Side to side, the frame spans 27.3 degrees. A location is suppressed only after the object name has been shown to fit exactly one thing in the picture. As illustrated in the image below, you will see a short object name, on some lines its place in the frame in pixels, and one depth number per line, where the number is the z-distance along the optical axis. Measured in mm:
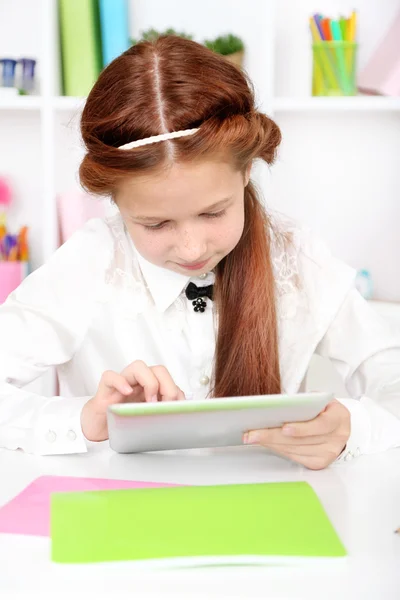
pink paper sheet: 853
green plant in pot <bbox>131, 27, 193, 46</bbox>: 2402
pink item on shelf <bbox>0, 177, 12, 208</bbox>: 2689
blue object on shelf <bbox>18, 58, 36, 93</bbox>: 2487
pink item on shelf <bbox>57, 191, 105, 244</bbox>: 2422
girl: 1159
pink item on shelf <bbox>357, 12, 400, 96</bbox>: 2416
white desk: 716
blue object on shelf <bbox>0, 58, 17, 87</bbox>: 2455
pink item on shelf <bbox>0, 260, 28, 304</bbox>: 2428
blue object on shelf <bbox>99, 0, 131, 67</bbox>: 2396
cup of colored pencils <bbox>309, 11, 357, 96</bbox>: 2365
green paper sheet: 782
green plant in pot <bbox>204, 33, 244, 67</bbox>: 2420
